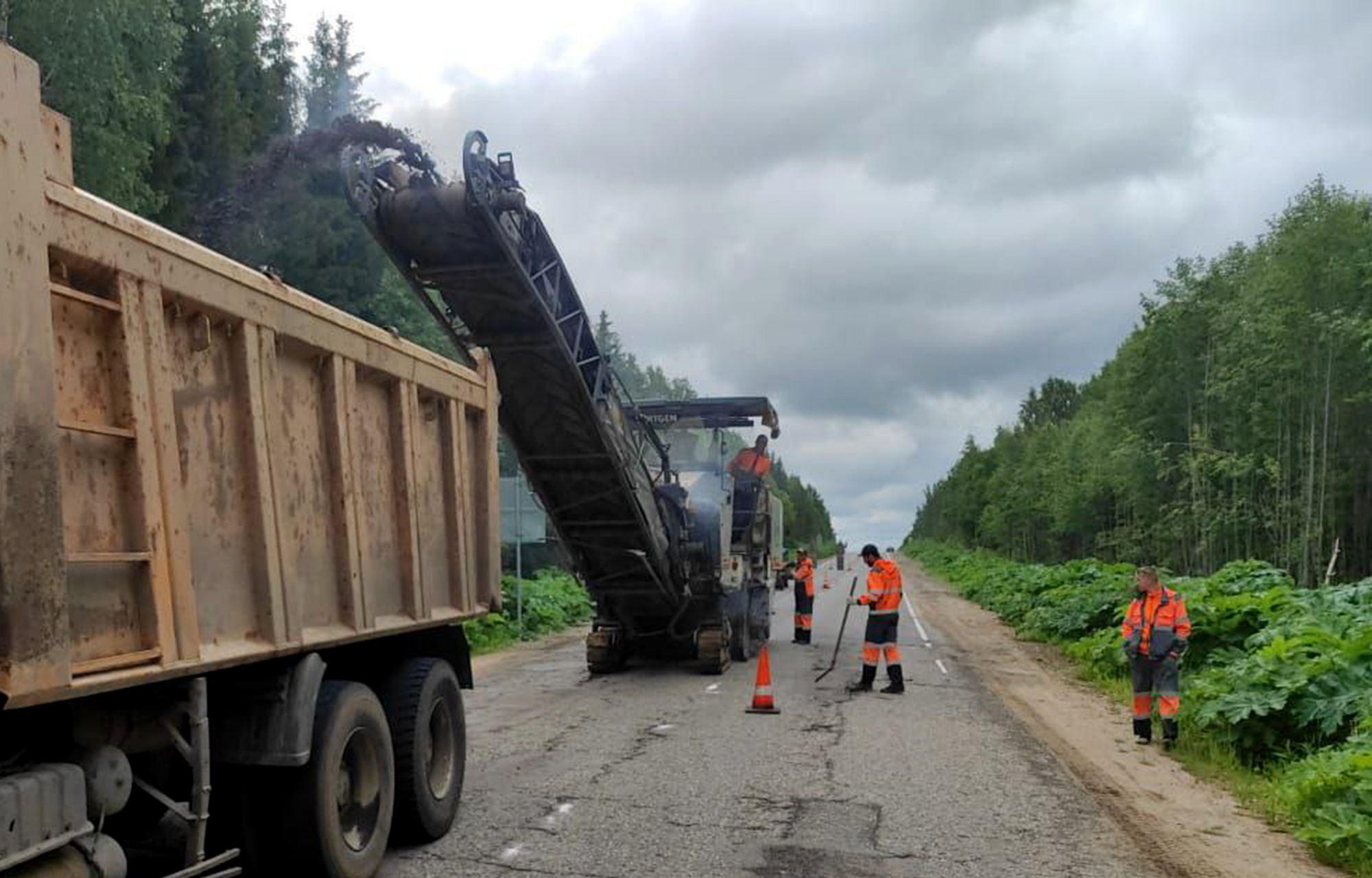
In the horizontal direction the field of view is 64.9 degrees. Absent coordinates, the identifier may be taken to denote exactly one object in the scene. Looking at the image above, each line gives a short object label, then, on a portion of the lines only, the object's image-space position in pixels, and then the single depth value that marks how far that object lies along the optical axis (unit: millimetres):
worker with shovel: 12422
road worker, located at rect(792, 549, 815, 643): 18469
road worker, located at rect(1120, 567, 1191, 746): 9477
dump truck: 3072
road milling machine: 9016
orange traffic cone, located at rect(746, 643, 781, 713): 10688
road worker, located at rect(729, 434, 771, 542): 14992
